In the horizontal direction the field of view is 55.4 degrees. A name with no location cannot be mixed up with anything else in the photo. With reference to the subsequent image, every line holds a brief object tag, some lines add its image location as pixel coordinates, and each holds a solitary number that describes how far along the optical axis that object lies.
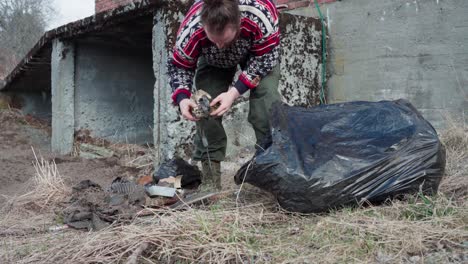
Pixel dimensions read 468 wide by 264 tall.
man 2.27
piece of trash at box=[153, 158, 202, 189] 3.10
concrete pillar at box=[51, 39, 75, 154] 5.09
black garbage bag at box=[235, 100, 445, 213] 2.13
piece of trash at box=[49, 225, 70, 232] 2.44
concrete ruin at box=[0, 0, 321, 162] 3.85
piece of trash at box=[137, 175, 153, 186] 3.26
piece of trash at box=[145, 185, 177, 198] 2.71
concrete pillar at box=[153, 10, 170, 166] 3.83
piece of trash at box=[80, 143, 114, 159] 4.88
